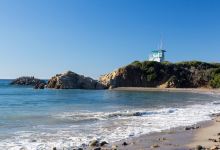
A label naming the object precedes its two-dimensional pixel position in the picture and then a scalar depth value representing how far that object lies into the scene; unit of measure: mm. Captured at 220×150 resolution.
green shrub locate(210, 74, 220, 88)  111612
